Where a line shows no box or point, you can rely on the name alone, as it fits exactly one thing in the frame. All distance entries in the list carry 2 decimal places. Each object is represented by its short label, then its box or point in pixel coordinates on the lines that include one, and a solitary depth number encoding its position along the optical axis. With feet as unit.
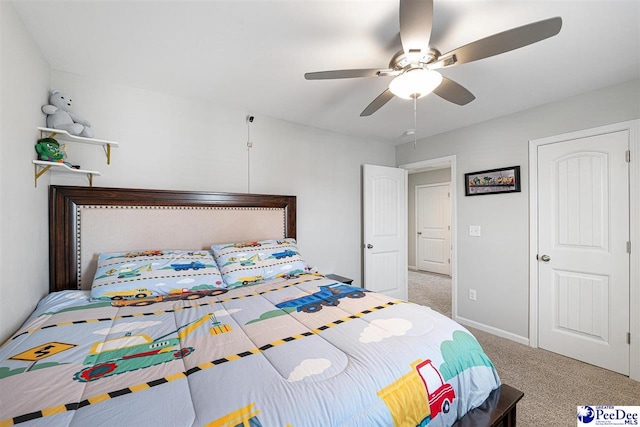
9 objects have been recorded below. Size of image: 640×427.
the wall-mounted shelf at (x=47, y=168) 5.53
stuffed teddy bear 5.98
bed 2.59
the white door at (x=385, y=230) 11.54
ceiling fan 3.65
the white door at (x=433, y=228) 18.94
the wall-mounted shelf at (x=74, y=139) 5.80
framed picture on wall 8.97
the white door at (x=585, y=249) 7.14
